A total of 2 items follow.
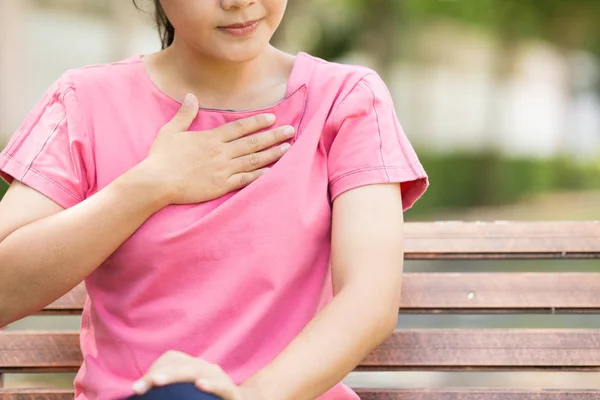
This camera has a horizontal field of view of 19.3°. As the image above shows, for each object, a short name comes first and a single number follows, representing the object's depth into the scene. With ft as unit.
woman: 11.63
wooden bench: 15.02
